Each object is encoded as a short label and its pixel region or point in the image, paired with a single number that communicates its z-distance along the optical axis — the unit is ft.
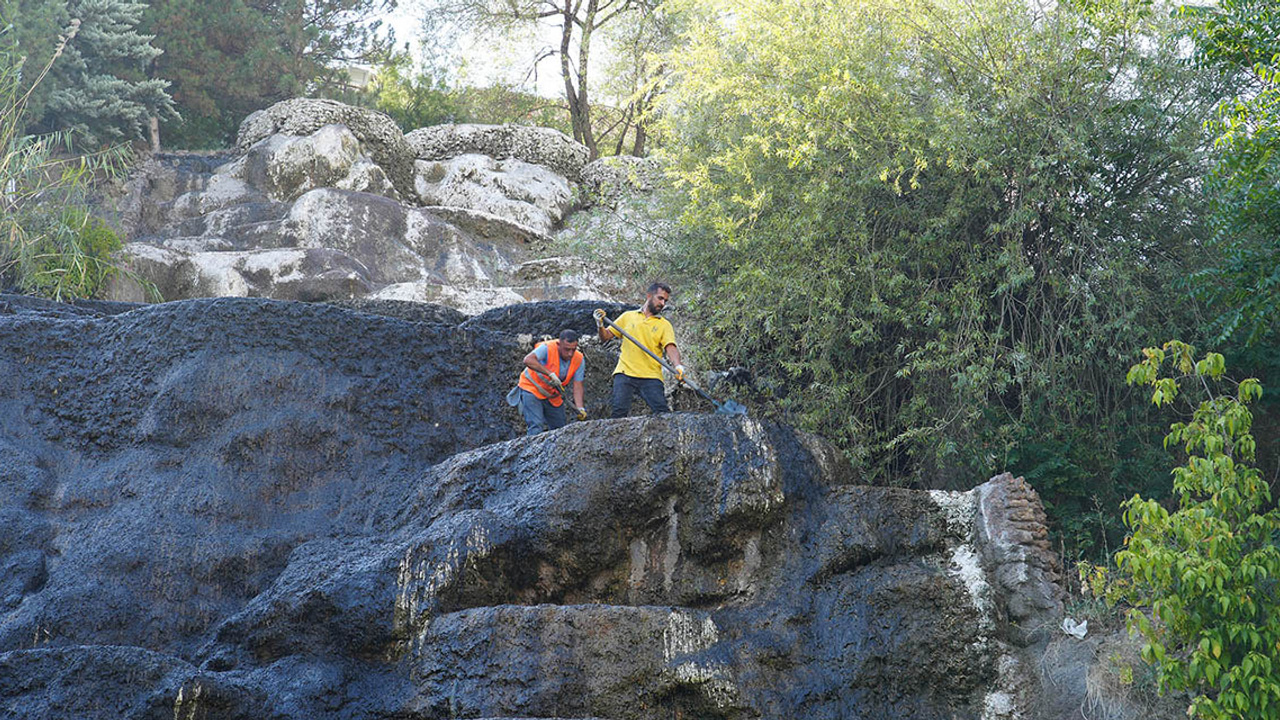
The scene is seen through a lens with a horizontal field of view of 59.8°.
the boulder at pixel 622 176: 43.75
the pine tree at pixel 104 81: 55.57
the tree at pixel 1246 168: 27.55
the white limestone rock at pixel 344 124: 56.34
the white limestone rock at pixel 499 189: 56.39
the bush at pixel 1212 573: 20.68
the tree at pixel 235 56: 63.52
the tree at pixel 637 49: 69.13
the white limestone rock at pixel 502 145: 61.16
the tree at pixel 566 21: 69.97
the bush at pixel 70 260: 38.29
